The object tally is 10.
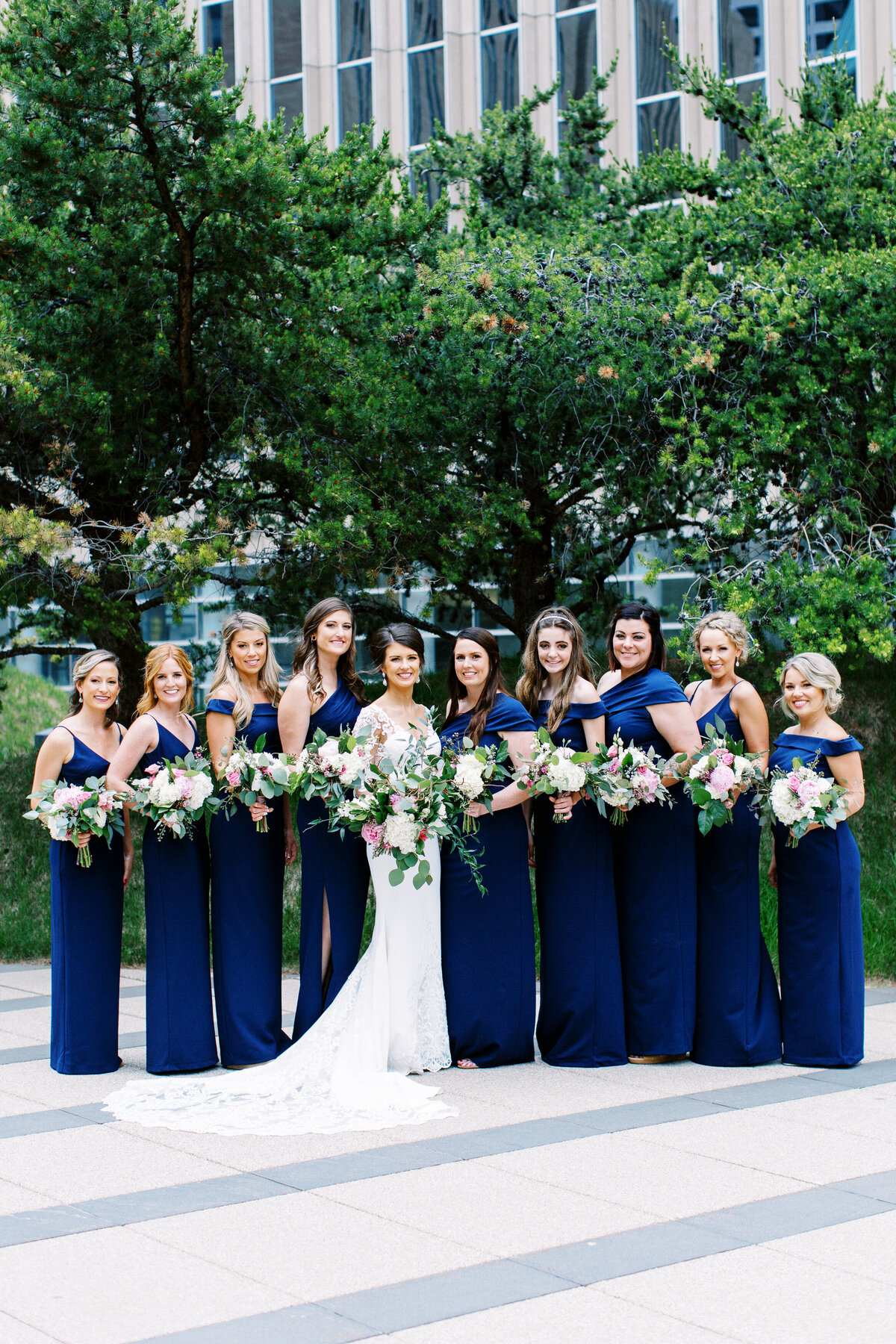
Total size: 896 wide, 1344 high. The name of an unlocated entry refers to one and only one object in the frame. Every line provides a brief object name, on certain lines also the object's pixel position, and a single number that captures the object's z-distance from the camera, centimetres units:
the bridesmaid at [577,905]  697
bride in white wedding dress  602
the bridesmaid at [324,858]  700
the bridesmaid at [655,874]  695
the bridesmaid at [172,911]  690
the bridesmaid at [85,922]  696
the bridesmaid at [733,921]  696
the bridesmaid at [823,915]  691
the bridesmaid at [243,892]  700
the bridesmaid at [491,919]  696
